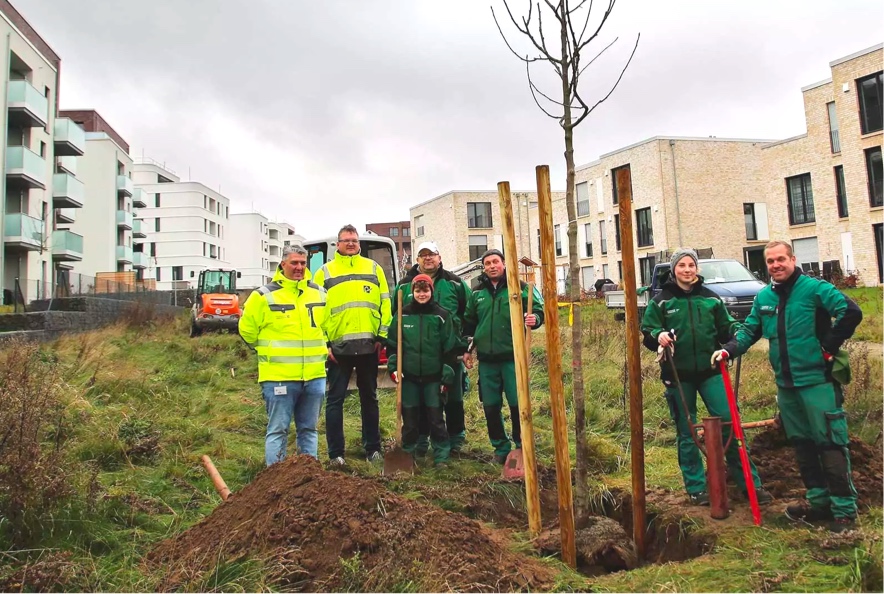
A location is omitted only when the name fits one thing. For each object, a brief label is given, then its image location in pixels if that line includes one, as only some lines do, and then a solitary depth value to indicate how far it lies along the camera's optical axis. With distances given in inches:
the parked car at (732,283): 550.9
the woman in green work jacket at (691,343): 183.9
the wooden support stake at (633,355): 151.6
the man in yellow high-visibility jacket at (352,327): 232.1
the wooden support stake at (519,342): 159.2
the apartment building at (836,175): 1066.7
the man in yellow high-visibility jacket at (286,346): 203.2
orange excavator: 788.6
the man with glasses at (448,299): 251.6
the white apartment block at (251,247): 3116.4
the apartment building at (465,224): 2223.2
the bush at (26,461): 145.4
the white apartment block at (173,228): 2578.7
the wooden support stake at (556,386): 148.3
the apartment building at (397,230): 4111.7
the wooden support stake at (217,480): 186.2
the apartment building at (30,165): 1056.8
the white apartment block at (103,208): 1828.2
